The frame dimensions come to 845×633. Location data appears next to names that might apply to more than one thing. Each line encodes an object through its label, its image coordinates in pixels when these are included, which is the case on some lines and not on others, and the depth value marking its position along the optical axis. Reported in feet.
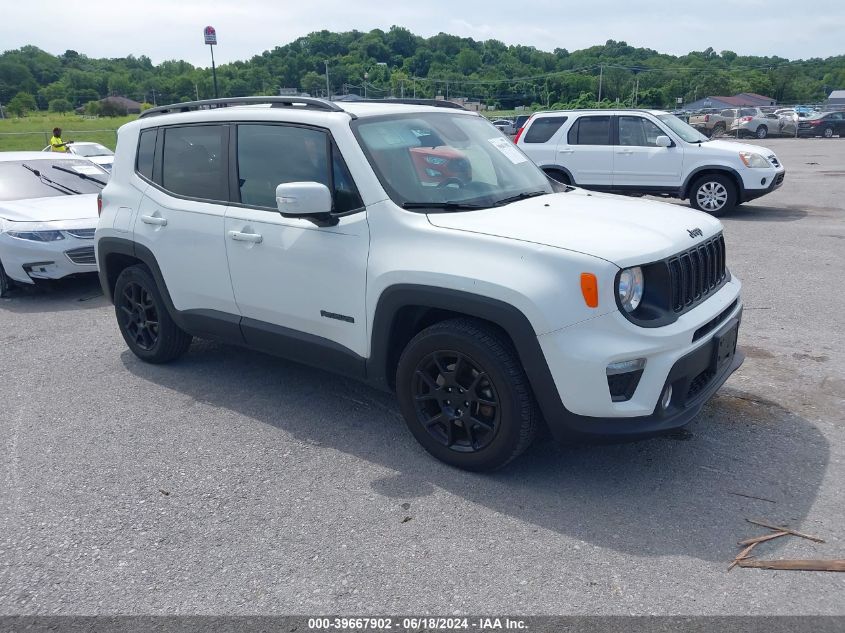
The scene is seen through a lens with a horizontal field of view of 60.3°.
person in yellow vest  61.22
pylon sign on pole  96.32
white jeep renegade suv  10.77
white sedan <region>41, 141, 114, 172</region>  63.41
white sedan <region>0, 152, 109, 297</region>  24.86
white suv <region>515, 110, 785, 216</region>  39.88
